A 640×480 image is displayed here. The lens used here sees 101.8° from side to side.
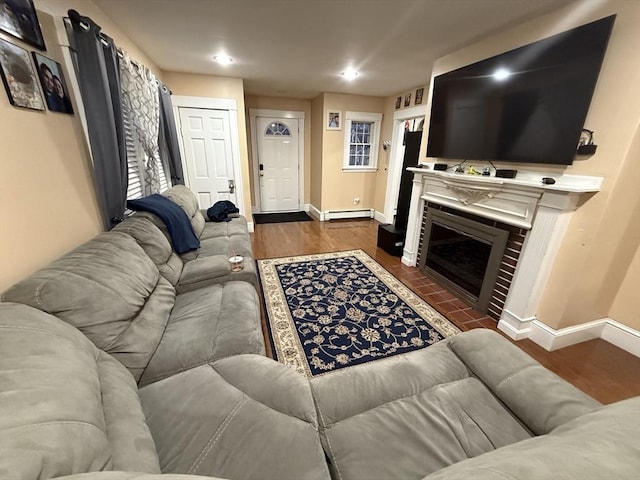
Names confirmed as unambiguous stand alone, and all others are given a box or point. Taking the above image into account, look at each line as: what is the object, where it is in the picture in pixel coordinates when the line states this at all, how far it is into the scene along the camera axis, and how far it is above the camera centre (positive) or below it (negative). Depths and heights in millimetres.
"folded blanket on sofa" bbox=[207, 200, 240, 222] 3330 -758
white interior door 3785 -53
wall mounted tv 1585 +414
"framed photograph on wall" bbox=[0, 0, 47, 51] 1137 +550
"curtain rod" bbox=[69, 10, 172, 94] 1444 +681
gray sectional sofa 536 -850
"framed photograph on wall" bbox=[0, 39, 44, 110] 1135 +304
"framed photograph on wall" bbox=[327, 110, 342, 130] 4645 +575
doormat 5160 -1271
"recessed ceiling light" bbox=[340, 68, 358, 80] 3266 +991
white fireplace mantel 1706 -393
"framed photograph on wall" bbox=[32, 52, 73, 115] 1333 +323
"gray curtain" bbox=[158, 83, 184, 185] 3037 +129
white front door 5184 -216
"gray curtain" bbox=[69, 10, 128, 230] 1522 +233
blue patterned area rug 1847 -1321
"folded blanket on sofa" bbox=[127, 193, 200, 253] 2051 -546
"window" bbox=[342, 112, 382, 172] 4805 +247
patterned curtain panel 2098 +312
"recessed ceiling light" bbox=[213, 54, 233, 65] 2865 +993
